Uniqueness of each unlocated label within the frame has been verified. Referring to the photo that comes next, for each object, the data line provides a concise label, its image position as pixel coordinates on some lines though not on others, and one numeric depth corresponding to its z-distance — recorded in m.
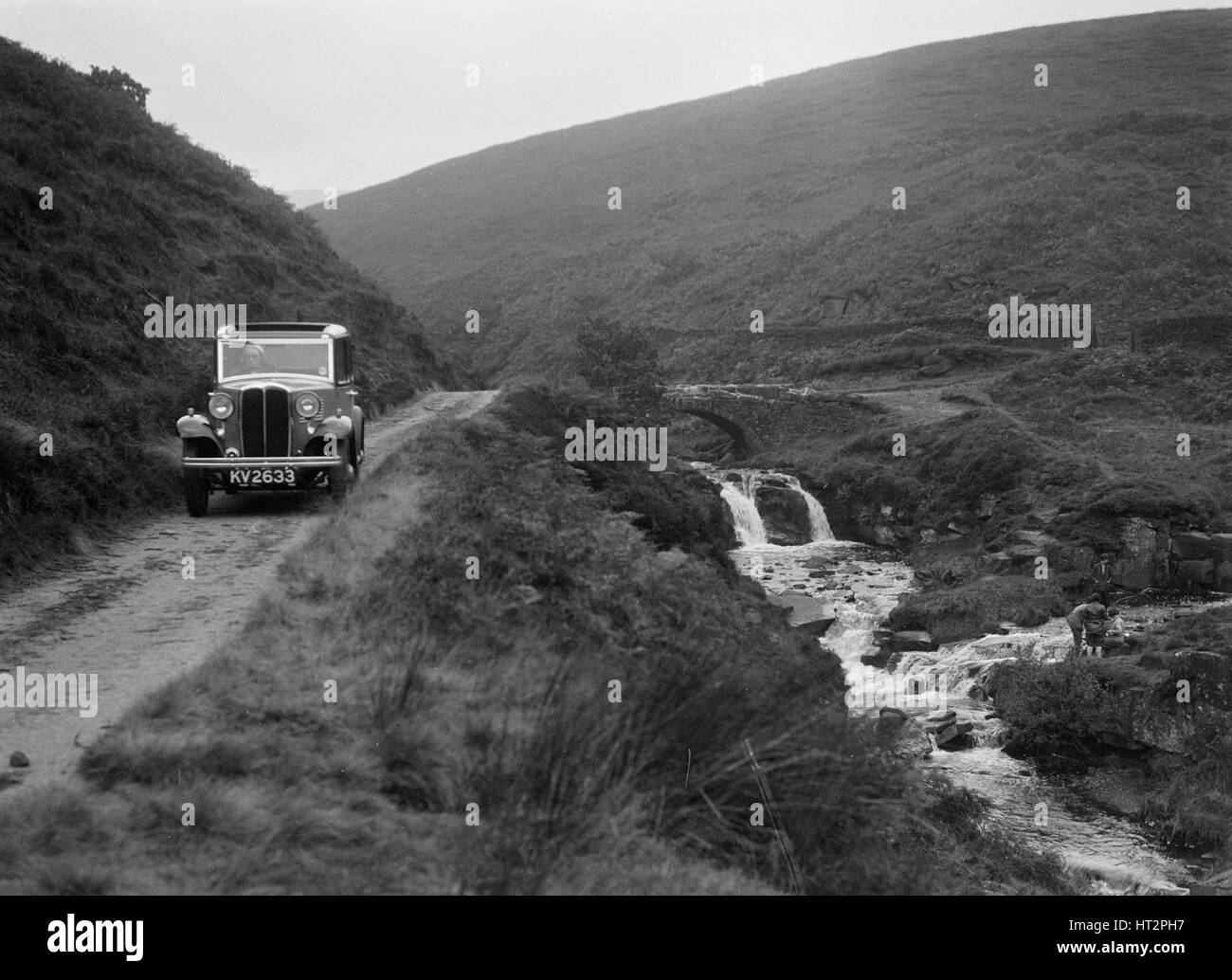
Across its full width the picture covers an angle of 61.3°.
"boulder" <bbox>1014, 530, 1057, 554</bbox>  29.25
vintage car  13.00
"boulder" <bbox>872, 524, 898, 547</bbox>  35.09
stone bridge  43.22
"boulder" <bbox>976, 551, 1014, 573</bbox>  28.92
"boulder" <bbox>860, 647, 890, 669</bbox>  23.22
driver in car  13.77
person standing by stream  26.75
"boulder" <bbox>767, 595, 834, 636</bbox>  23.97
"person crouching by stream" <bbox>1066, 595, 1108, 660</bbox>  23.59
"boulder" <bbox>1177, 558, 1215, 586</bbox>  27.23
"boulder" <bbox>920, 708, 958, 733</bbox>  19.85
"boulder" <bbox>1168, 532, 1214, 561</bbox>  27.56
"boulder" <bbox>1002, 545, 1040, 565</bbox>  28.62
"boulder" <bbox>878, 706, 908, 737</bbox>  16.62
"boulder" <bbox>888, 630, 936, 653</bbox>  23.70
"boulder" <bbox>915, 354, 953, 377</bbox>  50.22
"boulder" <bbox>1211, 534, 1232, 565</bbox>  27.34
